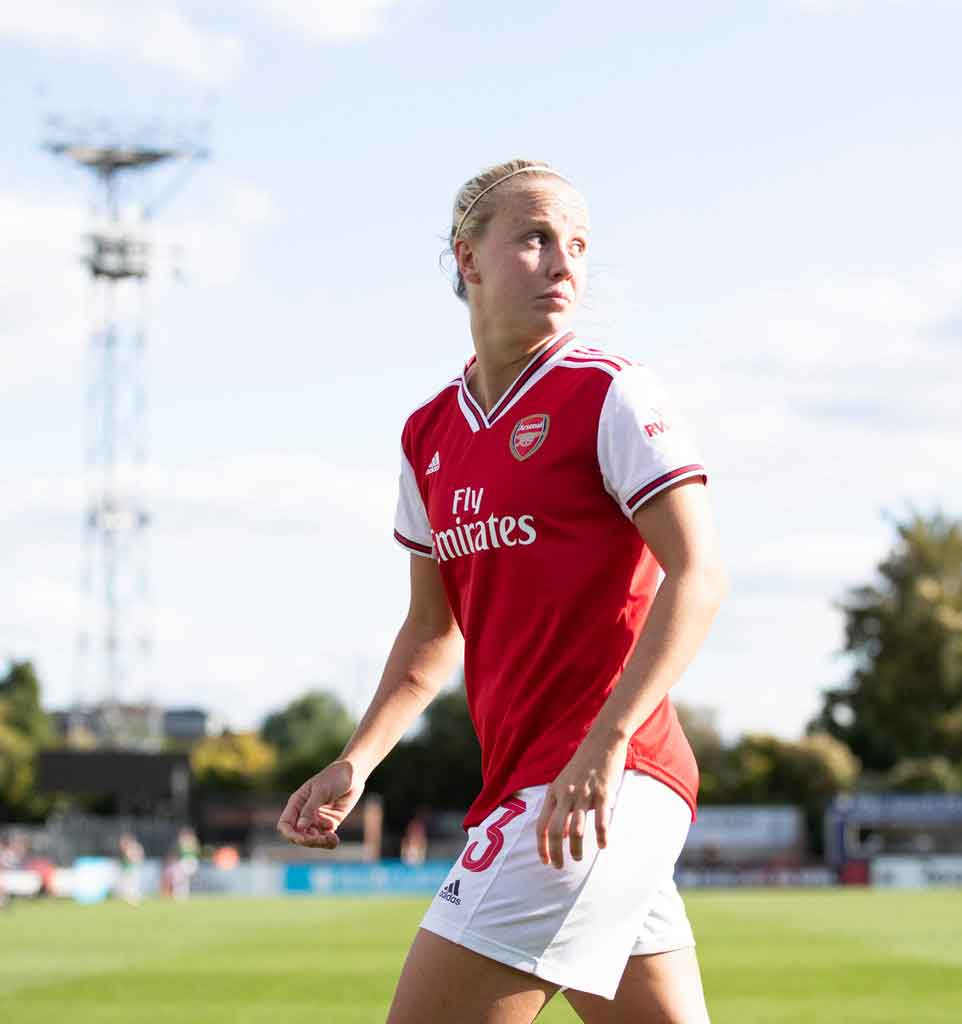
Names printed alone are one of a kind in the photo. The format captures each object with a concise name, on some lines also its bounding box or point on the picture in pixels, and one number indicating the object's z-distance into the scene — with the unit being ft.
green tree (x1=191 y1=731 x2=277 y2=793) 309.01
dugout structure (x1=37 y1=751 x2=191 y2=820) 180.14
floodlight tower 198.29
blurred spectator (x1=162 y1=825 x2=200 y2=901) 162.61
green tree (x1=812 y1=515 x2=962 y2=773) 271.28
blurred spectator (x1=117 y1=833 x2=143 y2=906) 149.18
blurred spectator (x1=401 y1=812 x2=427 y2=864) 199.69
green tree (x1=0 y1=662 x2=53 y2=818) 315.58
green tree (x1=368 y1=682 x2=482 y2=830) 280.31
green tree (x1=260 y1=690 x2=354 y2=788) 492.95
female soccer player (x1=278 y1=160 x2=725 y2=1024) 12.07
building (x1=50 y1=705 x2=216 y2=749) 211.20
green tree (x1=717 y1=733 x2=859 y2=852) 252.62
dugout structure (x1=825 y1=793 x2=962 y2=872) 194.08
